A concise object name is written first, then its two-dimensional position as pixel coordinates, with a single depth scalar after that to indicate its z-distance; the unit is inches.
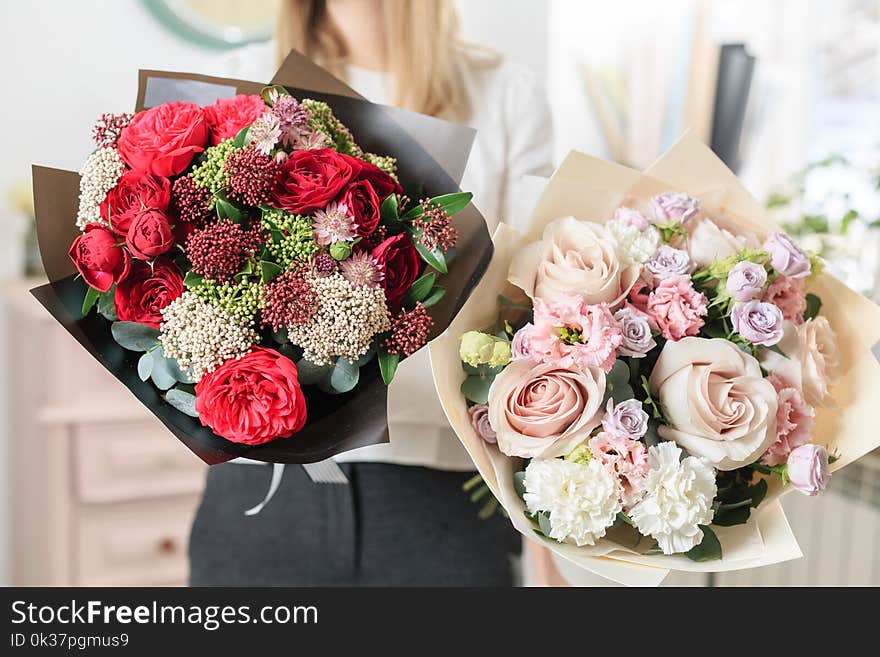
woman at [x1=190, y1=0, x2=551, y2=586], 38.9
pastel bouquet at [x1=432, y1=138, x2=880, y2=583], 24.3
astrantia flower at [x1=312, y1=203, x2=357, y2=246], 24.5
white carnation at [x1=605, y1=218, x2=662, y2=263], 26.8
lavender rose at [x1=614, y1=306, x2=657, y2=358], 24.9
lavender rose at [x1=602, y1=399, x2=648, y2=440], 24.0
